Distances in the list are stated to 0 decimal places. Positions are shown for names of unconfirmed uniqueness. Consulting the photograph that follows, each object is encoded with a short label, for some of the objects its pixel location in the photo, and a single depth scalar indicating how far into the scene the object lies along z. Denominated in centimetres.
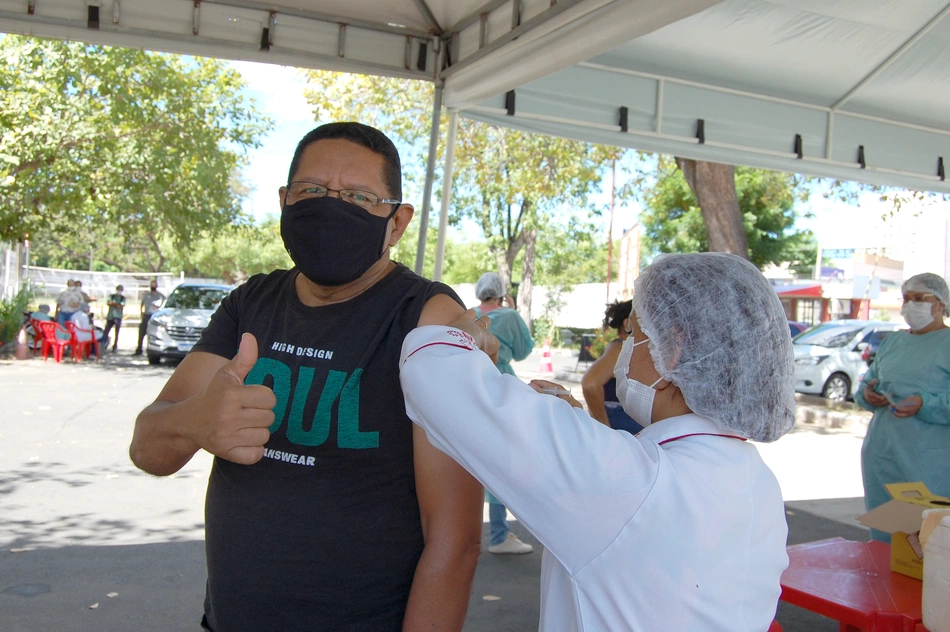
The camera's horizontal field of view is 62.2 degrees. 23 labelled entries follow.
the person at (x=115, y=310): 1734
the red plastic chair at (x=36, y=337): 1581
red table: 246
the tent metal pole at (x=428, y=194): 488
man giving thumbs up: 151
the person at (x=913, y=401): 440
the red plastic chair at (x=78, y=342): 1559
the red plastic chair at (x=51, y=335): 1537
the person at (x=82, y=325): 1570
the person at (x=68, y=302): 1541
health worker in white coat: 113
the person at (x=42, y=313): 1578
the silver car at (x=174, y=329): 1504
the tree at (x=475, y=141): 1622
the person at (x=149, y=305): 1691
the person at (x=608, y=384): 445
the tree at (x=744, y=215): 1903
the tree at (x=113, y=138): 1297
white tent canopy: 398
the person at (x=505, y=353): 543
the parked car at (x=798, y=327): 2075
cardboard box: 282
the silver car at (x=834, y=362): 1418
